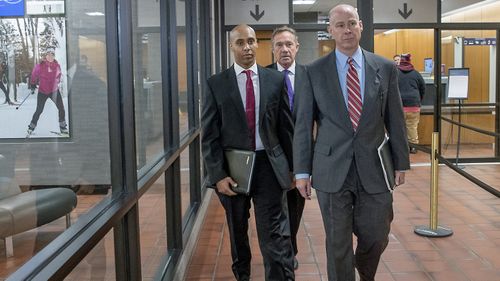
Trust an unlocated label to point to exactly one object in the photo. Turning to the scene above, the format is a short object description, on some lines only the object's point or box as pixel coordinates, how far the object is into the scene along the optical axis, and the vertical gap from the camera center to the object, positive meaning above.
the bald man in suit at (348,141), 2.90 -0.29
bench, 1.30 -0.31
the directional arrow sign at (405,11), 8.98 +1.09
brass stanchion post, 4.95 -1.07
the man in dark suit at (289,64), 3.95 +0.14
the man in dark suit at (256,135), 3.44 -0.30
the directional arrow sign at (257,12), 8.98 +1.11
